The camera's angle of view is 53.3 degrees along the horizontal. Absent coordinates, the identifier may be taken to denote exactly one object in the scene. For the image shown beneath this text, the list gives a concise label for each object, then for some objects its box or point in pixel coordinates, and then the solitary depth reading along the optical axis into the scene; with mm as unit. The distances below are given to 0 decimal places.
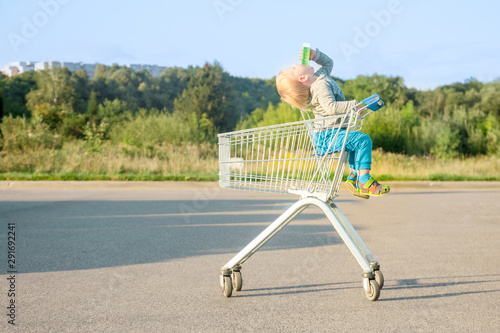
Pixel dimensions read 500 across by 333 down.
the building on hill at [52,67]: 49594
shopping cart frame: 3614
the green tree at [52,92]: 45625
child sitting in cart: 3625
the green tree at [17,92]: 41438
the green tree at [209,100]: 49719
